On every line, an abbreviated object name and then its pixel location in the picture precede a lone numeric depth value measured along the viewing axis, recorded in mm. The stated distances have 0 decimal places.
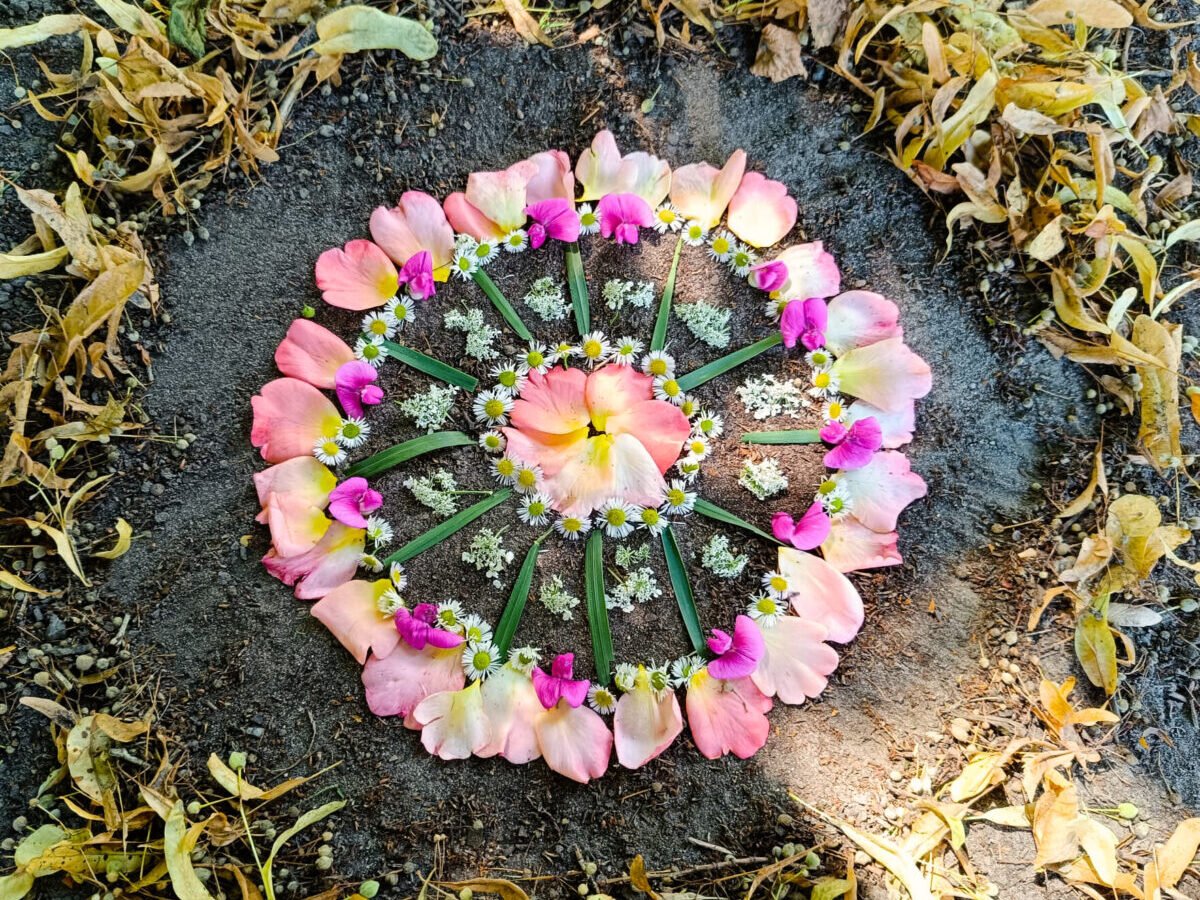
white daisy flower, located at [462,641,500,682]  391
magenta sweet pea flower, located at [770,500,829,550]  401
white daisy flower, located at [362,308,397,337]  416
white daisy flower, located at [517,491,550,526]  400
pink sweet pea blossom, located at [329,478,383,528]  392
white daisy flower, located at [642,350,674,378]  411
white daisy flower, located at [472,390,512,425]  405
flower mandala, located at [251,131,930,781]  389
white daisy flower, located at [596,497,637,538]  398
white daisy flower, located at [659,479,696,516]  401
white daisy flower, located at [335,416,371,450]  407
